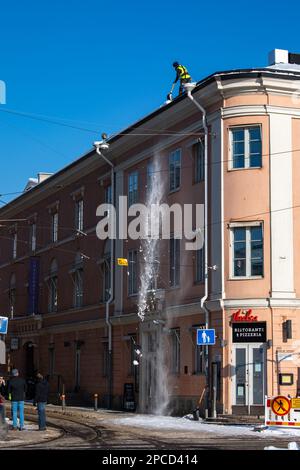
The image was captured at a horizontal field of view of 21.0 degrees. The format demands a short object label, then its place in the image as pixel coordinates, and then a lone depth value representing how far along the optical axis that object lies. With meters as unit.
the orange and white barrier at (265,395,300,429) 20.64
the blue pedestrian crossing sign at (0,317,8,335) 25.84
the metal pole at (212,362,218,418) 27.55
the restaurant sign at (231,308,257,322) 27.66
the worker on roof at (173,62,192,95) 34.19
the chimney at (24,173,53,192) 51.48
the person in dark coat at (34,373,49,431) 21.91
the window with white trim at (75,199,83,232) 41.53
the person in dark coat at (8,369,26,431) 22.06
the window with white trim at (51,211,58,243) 45.03
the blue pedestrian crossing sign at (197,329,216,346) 26.91
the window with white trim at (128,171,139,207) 35.44
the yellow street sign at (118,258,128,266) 34.00
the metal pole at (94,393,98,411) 33.97
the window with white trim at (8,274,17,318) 51.84
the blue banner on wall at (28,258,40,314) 46.81
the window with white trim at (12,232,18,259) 52.31
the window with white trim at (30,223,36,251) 48.69
